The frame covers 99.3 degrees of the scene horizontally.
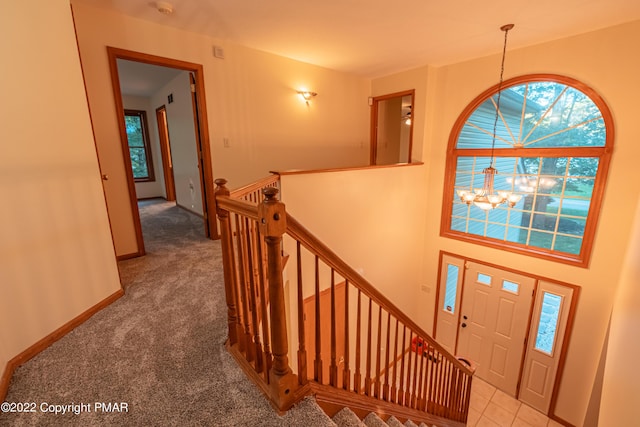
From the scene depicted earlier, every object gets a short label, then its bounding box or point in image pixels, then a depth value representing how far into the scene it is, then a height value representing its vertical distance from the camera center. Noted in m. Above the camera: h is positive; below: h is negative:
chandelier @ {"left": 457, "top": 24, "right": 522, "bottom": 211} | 3.24 -0.55
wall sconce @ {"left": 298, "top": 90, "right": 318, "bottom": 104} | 4.32 +0.93
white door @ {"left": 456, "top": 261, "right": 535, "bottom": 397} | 4.40 -2.88
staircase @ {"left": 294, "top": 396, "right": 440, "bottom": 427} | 1.20 -1.36
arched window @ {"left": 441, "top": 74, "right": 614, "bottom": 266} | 3.57 -0.17
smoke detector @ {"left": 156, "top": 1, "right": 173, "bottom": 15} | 2.55 +1.38
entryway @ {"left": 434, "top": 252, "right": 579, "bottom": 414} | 4.09 -2.85
